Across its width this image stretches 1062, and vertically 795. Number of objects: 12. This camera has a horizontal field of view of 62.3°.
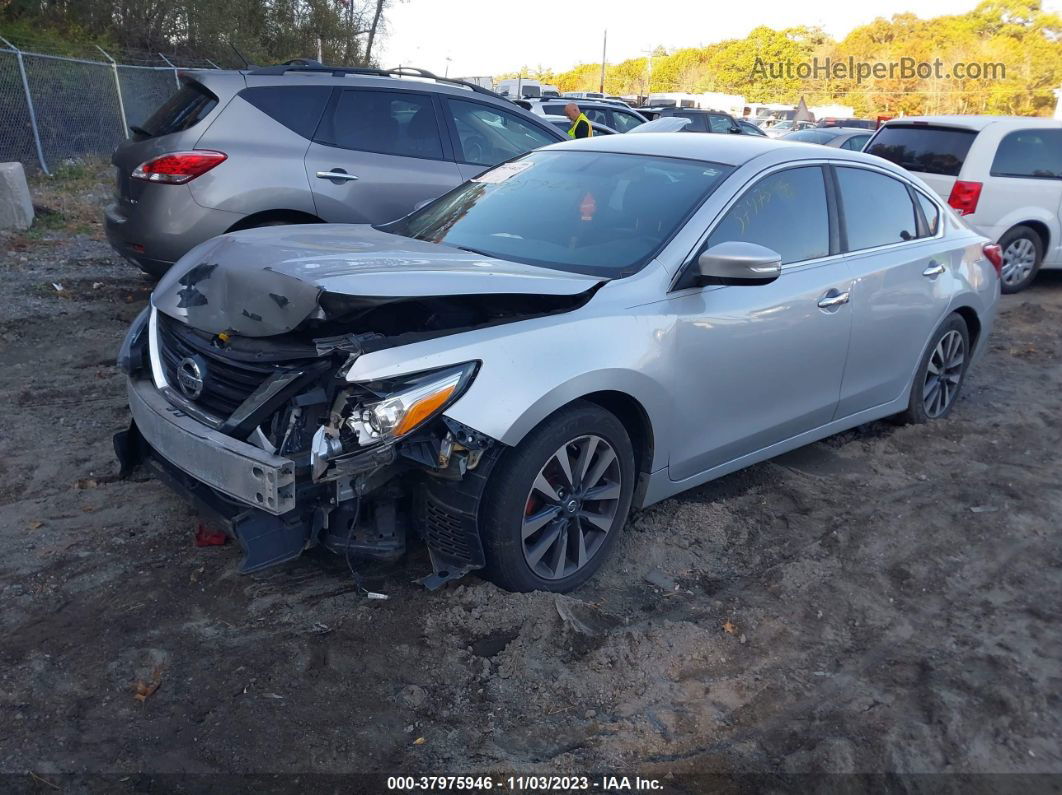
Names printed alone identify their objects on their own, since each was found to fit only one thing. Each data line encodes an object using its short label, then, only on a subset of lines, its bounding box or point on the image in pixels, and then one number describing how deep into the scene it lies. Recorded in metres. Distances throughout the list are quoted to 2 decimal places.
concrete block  9.59
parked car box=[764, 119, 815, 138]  28.33
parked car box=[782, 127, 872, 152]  16.17
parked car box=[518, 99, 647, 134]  16.39
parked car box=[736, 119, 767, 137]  19.89
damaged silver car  3.00
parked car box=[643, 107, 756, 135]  18.39
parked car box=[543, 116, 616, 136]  12.90
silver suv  6.29
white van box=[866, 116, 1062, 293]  9.30
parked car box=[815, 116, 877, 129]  26.85
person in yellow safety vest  10.19
